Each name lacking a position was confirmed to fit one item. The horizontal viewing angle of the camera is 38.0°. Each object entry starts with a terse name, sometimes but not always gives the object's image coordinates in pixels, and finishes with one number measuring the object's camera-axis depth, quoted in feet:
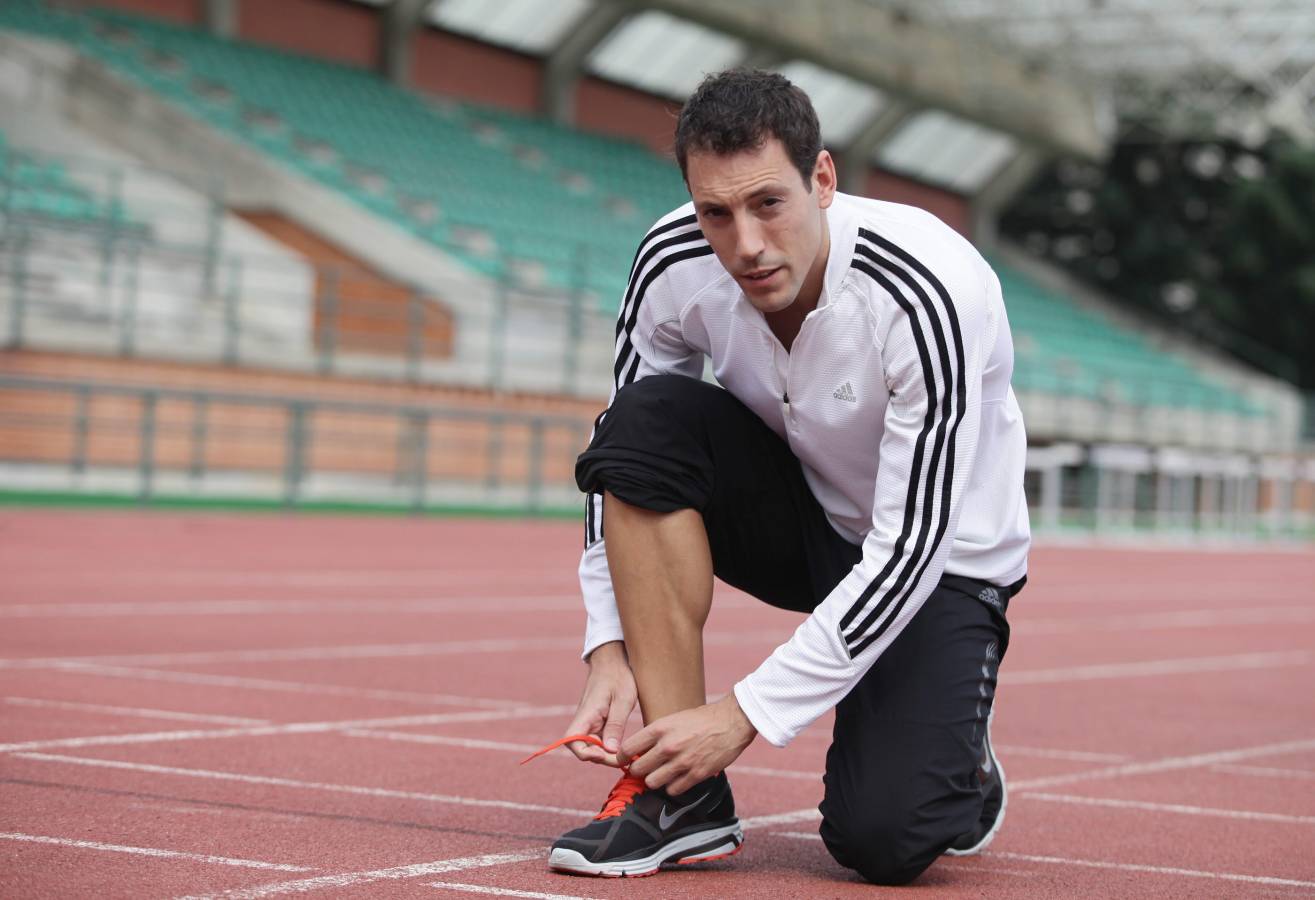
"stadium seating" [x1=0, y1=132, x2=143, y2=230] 61.12
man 10.81
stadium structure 61.57
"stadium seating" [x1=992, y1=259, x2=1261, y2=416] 112.37
